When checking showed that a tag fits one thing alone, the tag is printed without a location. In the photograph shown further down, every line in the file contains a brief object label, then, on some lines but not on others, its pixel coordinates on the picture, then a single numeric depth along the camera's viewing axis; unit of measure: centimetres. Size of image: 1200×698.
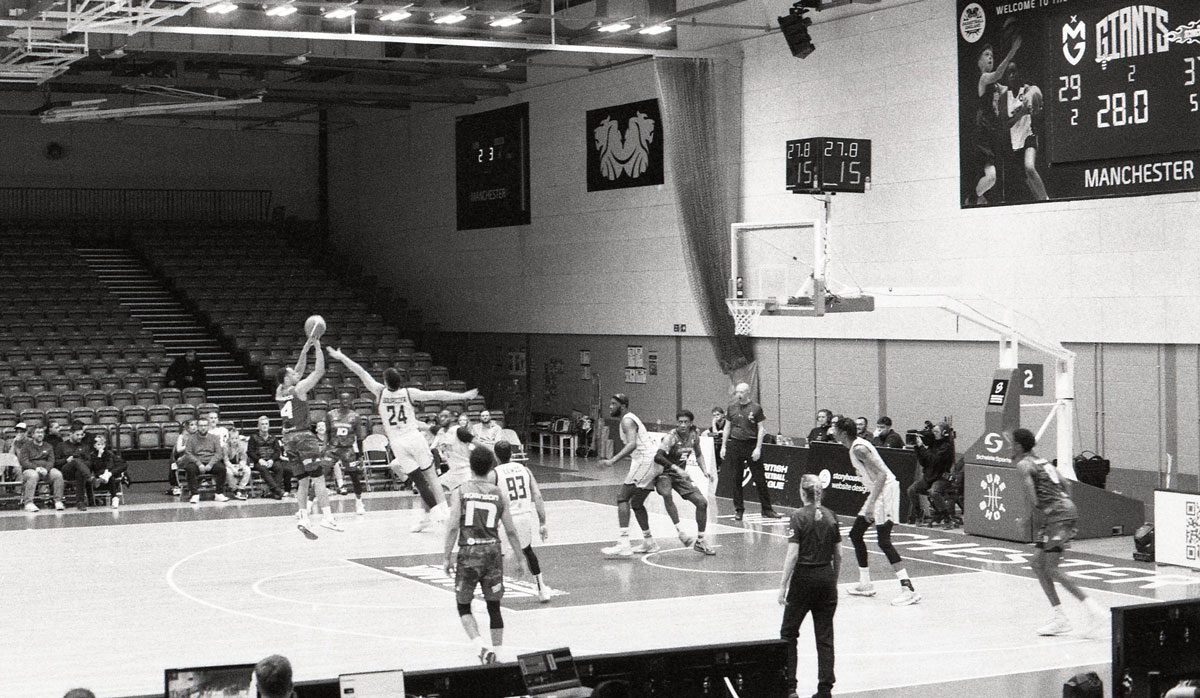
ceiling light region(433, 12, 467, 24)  2233
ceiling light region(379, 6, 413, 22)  2194
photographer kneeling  1978
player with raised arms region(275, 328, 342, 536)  1537
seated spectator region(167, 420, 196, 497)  2319
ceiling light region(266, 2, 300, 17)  2136
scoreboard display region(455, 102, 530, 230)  3177
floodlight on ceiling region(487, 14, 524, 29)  2303
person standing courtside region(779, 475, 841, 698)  982
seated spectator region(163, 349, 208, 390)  2794
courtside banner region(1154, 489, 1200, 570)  1606
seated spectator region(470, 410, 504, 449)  2469
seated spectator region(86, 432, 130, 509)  2252
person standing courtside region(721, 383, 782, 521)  2023
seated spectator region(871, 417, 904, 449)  2069
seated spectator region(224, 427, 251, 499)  2345
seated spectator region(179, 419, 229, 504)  2295
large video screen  1741
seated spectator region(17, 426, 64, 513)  2183
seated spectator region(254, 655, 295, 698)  555
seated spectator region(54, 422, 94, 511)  2219
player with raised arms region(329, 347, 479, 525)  1711
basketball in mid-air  1448
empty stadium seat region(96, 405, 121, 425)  2492
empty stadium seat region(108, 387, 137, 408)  2589
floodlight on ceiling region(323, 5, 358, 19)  2127
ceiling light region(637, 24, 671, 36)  2356
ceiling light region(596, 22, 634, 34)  2344
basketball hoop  1969
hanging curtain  2577
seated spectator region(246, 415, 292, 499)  2353
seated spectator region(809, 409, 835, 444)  2214
